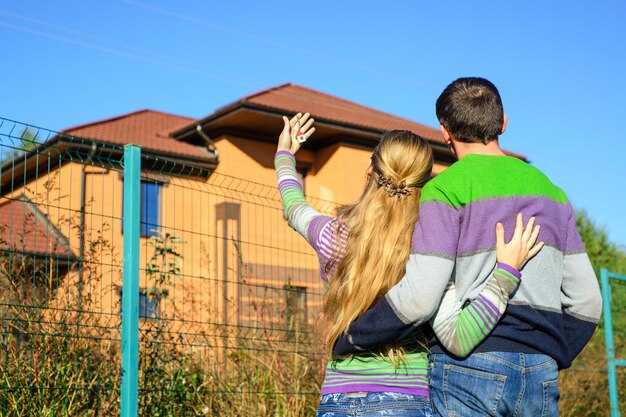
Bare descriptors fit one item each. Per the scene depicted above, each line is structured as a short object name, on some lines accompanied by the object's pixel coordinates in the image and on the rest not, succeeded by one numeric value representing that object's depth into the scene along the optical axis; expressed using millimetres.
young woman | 2320
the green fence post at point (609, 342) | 7816
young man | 2289
